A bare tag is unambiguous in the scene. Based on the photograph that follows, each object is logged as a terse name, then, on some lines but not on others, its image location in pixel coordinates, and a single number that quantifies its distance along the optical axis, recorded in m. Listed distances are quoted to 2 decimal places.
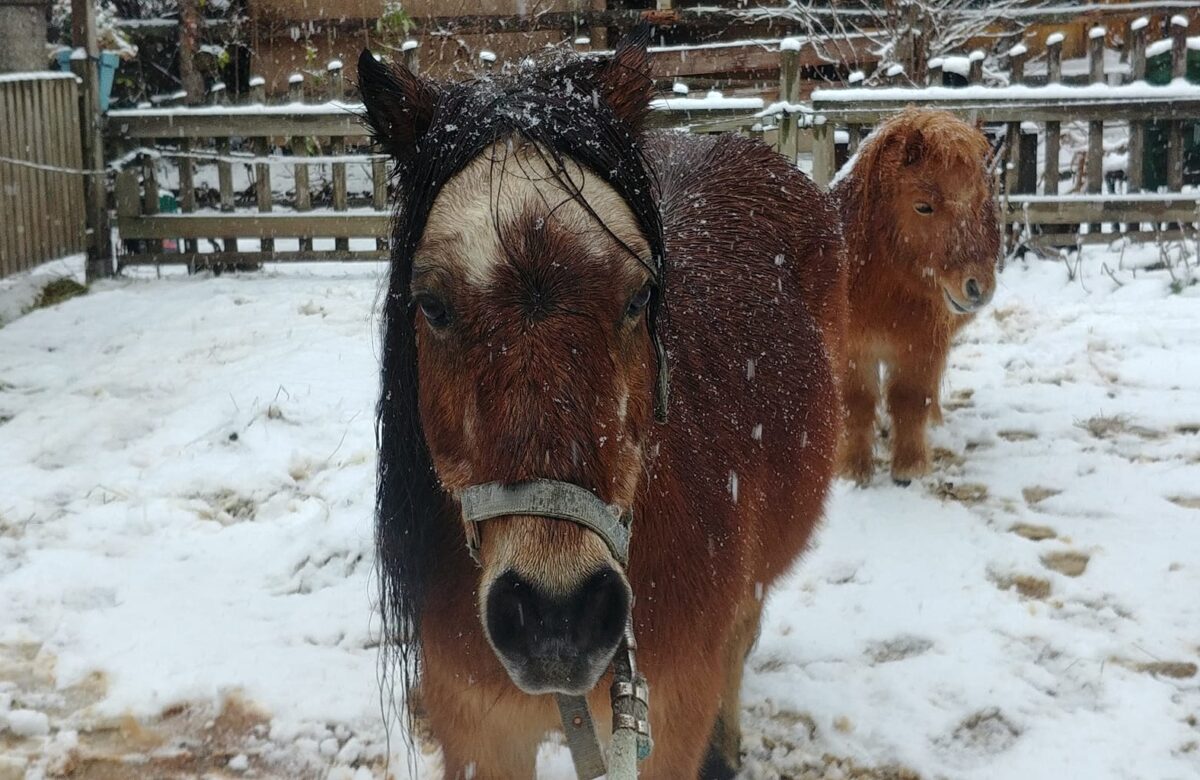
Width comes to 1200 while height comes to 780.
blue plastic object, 9.51
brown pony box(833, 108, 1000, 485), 5.10
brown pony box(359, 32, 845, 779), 1.66
